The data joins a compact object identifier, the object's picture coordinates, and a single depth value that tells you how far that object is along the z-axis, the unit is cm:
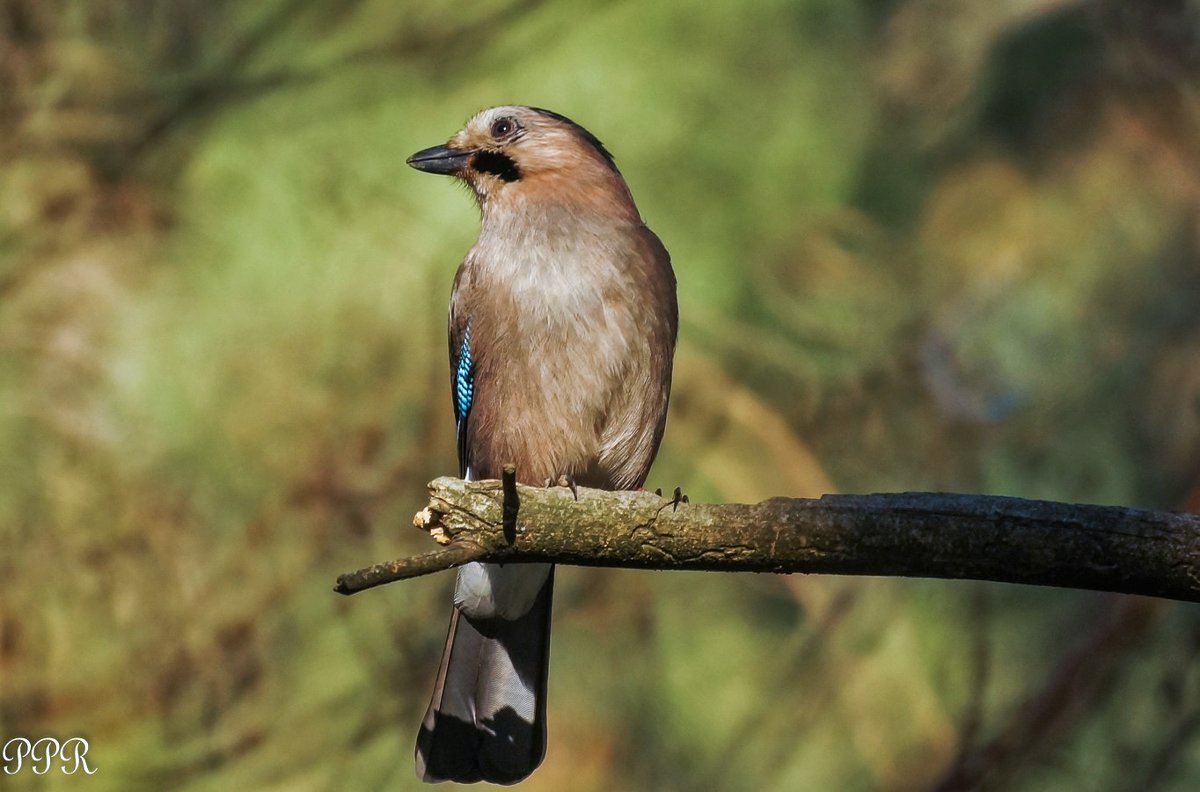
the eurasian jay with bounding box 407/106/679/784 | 820
